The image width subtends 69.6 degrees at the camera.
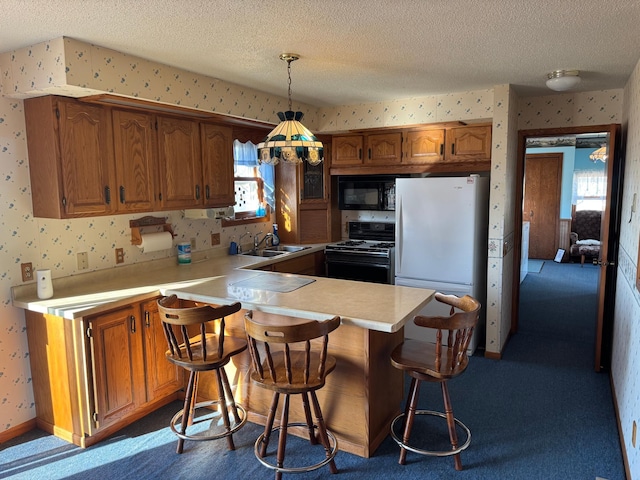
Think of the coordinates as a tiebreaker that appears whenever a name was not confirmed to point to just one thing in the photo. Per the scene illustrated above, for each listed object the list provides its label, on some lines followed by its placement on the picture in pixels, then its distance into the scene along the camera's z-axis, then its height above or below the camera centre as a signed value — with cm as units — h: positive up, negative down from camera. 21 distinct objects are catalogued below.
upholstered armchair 888 -79
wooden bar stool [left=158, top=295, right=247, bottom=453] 247 -93
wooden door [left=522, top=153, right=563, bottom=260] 911 -26
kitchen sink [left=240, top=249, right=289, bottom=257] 466 -61
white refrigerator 404 -43
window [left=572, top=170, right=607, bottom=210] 909 -1
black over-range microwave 485 -1
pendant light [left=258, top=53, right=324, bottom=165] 271 +28
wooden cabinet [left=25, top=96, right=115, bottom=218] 278 +24
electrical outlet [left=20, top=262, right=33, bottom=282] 293 -48
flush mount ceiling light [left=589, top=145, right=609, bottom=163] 759 +56
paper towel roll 355 -37
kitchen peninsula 259 -91
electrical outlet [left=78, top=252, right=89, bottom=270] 323 -46
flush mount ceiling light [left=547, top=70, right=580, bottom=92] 333 +79
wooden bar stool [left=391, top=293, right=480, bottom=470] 231 -91
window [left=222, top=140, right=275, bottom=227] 469 +9
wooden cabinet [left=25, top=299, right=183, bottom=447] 270 -107
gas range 461 -70
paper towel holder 355 -24
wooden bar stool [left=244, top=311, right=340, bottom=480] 218 -92
